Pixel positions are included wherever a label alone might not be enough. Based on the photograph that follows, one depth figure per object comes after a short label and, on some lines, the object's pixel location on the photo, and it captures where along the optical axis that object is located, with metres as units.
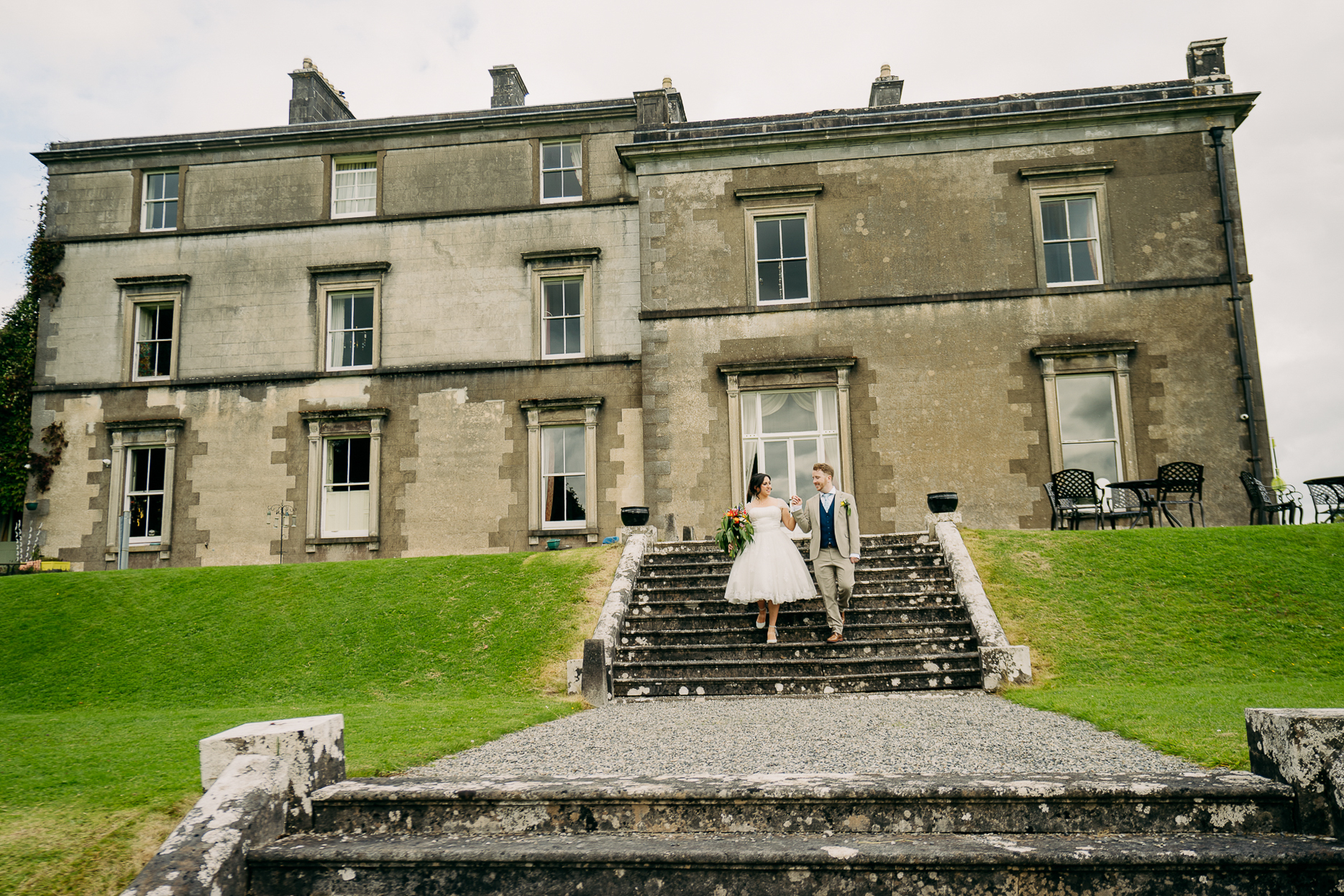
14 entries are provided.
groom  10.64
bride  10.75
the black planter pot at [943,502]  13.62
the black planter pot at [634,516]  14.67
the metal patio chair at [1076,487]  15.52
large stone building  17.59
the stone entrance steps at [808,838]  3.74
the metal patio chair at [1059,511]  15.88
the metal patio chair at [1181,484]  14.82
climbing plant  20.52
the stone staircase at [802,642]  10.09
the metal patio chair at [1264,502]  15.30
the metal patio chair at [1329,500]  14.71
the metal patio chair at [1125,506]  16.53
